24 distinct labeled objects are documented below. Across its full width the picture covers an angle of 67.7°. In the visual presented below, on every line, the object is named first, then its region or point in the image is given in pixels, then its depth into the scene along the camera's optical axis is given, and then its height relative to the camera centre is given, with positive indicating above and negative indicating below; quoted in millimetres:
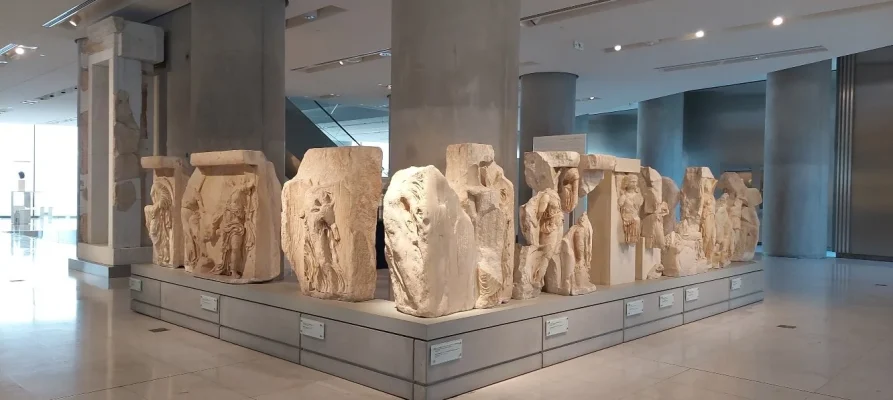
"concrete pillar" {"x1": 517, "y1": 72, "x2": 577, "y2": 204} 13586 +1762
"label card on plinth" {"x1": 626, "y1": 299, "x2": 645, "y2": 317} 5789 -1009
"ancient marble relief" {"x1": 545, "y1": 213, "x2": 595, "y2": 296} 5434 -594
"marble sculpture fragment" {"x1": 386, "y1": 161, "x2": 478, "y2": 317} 4344 -358
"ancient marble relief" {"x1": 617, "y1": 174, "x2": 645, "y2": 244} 6309 -117
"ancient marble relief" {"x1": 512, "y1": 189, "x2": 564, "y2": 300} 5242 -353
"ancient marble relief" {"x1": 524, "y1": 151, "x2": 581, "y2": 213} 5500 +157
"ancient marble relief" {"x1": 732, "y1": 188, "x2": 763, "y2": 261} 8469 -510
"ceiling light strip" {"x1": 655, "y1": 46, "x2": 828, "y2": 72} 11336 +2485
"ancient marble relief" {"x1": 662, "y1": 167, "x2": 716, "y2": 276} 7051 -301
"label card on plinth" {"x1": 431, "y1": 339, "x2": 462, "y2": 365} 4098 -1006
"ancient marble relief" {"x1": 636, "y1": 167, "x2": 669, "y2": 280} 6590 -344
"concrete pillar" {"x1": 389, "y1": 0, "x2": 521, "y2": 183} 5383 +932
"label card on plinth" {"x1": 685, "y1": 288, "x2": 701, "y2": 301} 6668 -1014
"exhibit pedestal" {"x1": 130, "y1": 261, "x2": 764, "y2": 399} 4191 -1031
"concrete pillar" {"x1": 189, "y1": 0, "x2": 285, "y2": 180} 8055 +1401
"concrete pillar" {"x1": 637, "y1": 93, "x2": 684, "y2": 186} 18688 +1647
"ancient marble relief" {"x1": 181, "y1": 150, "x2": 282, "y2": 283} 5910 -285
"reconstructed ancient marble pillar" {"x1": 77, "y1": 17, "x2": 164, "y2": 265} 9188 +748
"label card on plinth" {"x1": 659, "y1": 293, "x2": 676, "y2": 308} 6284 -1013
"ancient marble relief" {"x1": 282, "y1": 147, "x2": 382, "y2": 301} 4965 -260
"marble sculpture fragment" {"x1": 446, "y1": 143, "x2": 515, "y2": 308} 4823 -139
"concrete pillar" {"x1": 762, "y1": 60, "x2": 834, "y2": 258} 13391 +748
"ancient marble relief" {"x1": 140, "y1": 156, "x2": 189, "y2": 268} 6848 -210
